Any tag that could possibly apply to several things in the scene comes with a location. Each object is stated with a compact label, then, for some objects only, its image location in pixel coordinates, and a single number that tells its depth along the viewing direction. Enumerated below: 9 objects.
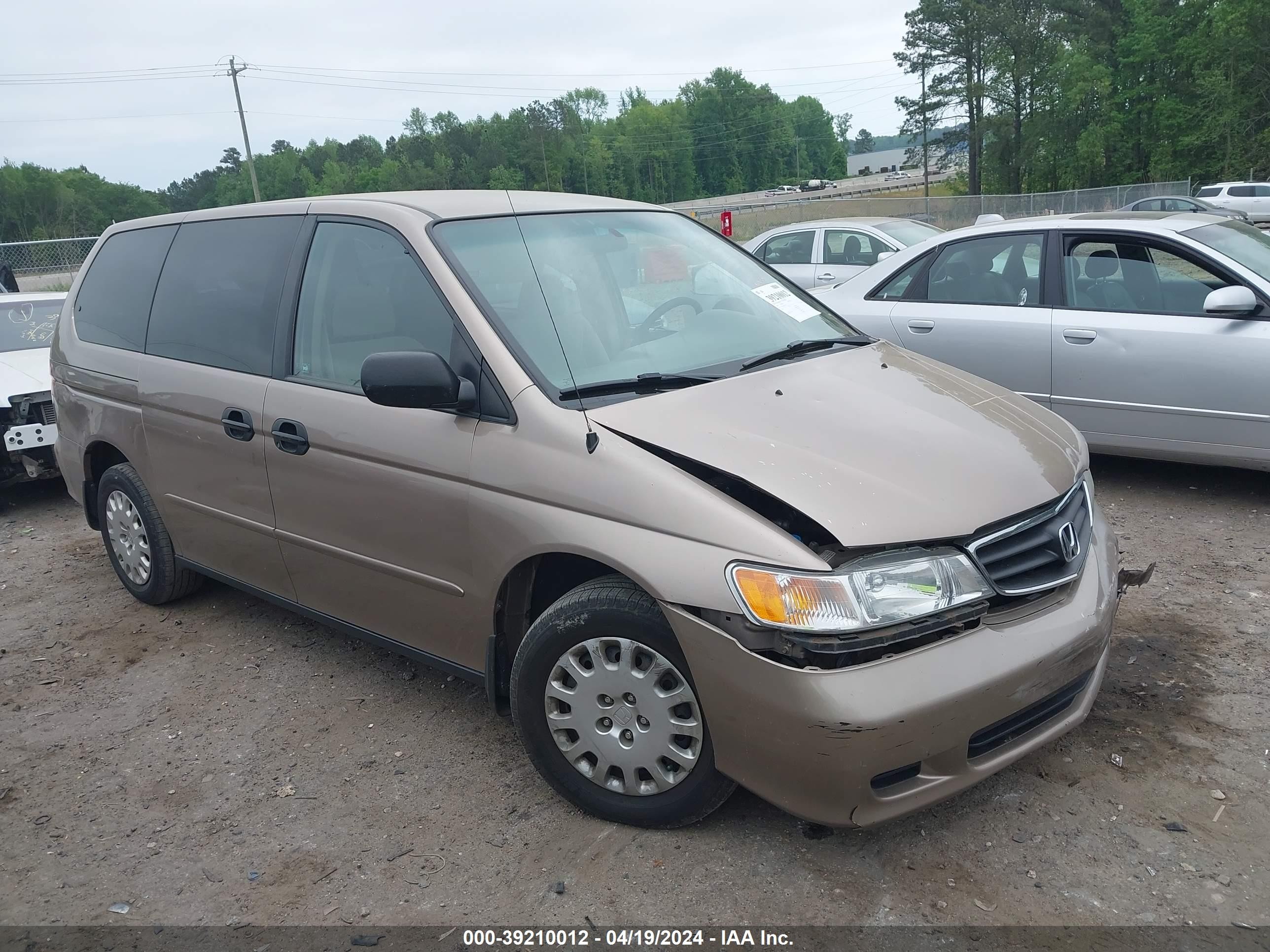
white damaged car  6.98
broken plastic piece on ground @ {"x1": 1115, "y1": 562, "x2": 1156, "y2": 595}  3.40
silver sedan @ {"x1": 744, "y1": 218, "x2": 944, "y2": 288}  11.67
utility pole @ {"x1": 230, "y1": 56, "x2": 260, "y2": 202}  42.91
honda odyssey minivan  2.50
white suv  33.06
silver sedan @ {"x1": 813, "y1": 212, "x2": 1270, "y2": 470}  5.30
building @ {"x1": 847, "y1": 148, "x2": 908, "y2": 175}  151.12
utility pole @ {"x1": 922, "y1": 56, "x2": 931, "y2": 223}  63.88
